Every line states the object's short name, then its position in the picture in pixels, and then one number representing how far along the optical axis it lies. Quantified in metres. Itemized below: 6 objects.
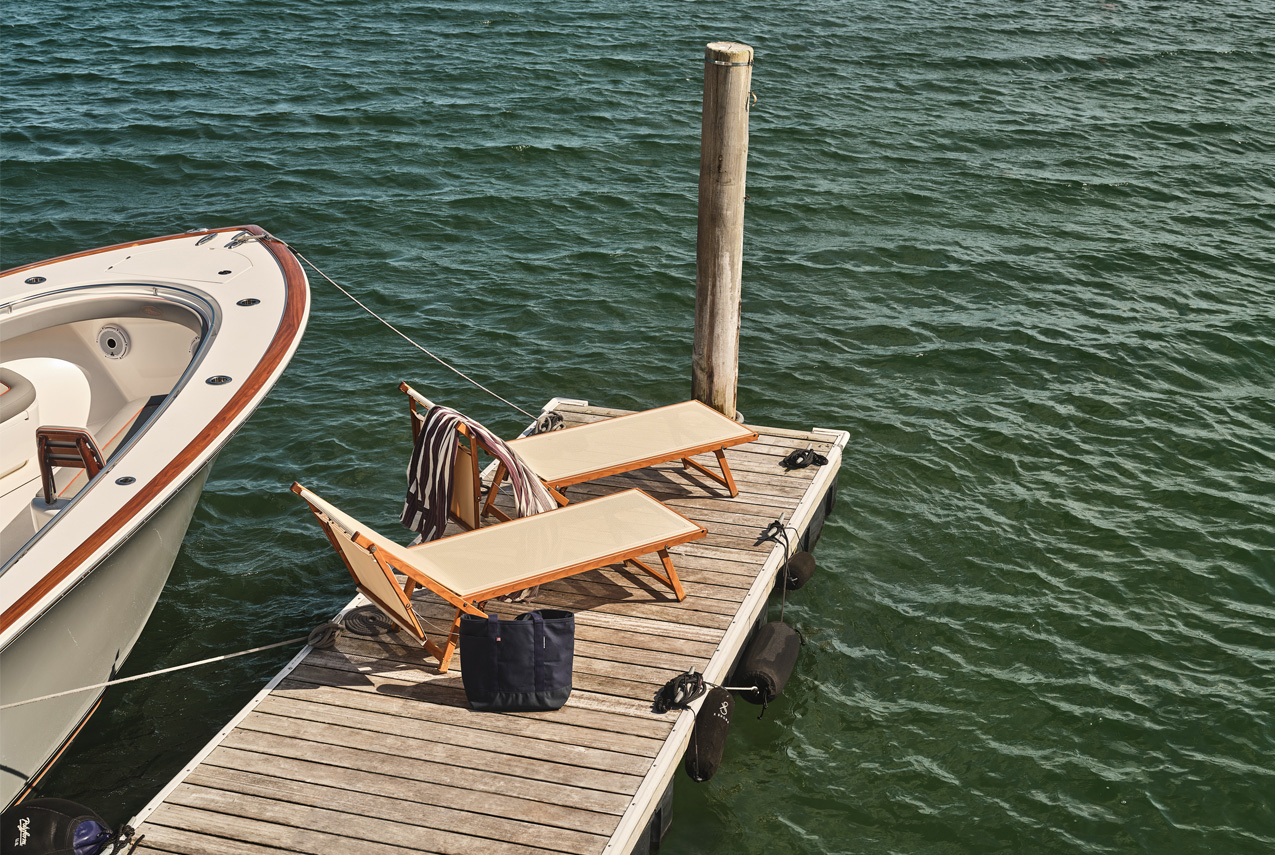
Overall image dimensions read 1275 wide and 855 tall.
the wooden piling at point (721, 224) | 8.32
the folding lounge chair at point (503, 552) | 6.69
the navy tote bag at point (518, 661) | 6.41
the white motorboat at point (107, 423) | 6.53
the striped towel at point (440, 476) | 7.42
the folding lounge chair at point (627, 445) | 8.42
